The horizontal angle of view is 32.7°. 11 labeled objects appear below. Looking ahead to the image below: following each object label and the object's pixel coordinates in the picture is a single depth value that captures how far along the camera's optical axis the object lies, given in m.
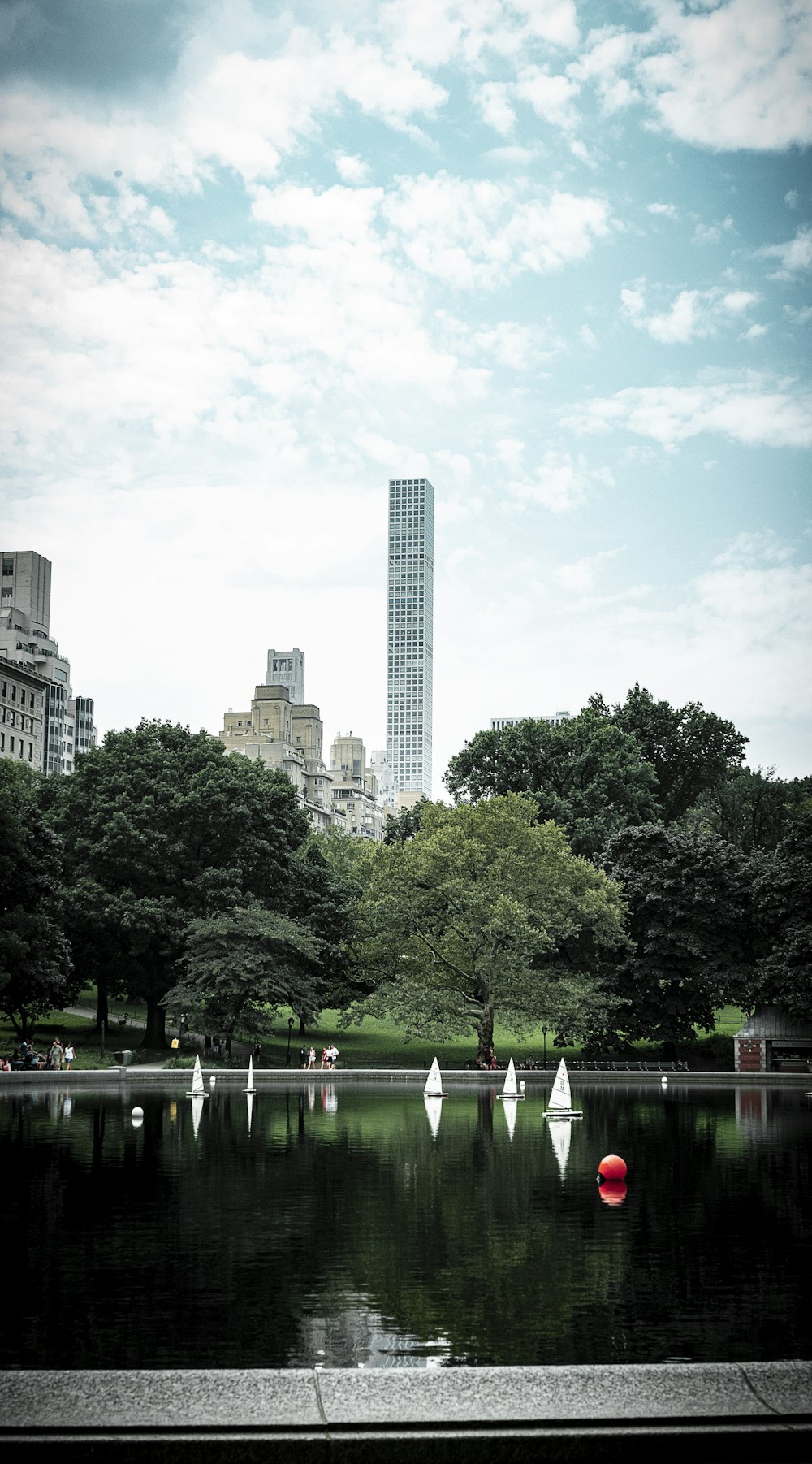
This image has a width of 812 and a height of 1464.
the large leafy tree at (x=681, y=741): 104.25
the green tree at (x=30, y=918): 64.19
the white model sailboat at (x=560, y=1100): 43.66
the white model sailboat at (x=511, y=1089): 54.34
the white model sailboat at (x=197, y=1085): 52.66
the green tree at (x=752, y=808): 107.44
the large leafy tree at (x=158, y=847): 73.62
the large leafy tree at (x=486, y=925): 70.50
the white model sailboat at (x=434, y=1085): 54.22
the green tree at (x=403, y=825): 106.06
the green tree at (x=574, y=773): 93.25
